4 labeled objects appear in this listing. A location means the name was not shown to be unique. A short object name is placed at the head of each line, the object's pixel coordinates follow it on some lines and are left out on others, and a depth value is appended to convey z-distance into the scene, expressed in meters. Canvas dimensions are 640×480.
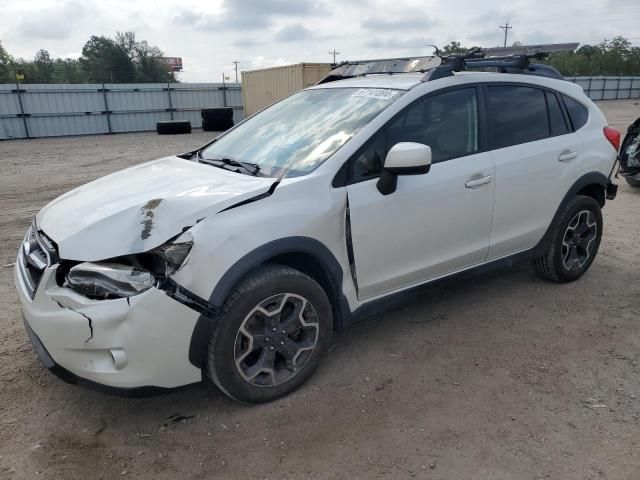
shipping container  19.83
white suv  2.46
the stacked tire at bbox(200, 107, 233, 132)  23.27
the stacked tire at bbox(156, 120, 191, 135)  22.22
